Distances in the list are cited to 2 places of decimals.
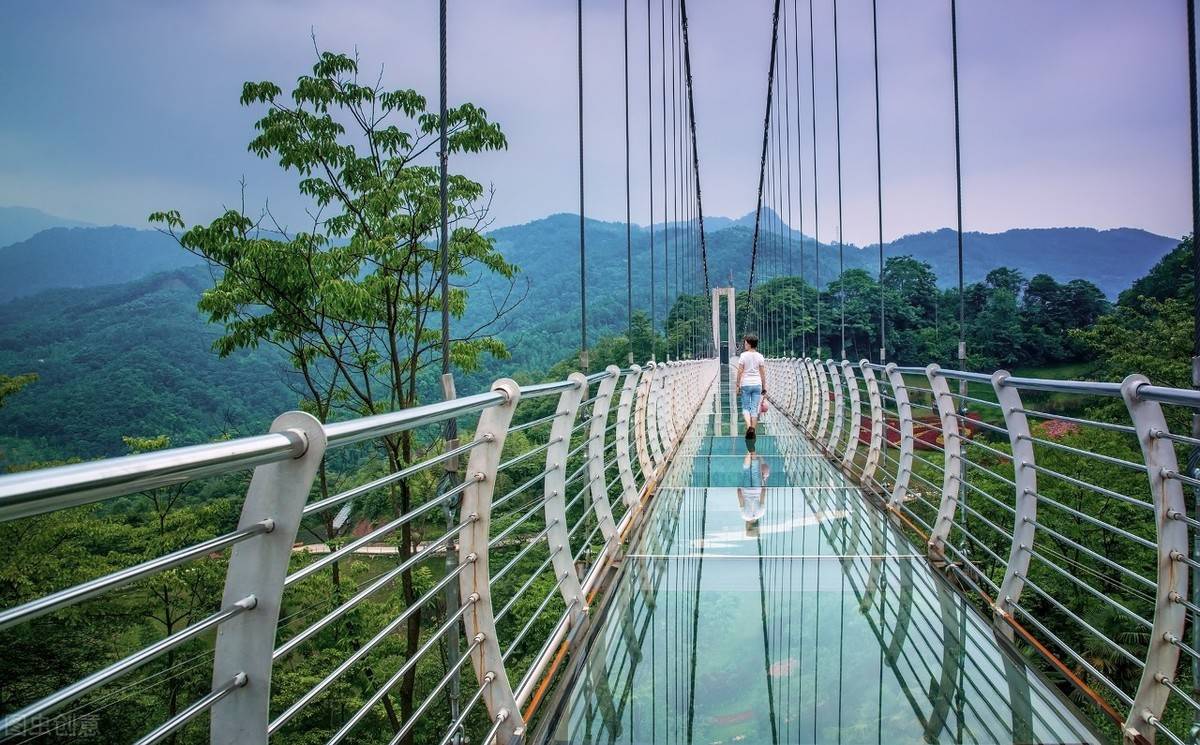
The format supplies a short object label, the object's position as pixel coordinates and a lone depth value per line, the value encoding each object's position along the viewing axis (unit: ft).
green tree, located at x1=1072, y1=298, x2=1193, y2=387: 46.55
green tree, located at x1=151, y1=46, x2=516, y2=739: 26.89
